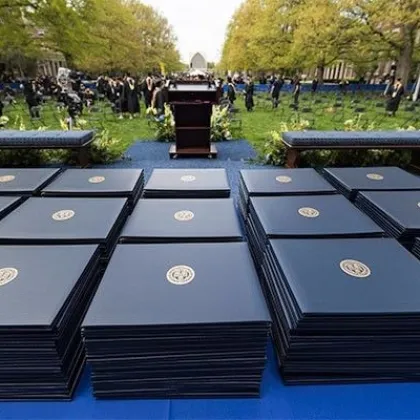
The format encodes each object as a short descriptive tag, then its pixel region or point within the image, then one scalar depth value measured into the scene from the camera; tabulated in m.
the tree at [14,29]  14.38
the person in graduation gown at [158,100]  11.55
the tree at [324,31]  17.59
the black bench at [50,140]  5.29
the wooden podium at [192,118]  7.13
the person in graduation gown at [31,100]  11.78
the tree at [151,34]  32.69
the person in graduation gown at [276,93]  15.56
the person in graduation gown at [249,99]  15.30
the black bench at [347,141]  5.36
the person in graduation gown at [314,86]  24.38
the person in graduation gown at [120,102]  12.50
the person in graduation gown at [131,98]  12.51
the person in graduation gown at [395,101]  13.16
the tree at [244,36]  28.33
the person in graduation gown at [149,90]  13.75
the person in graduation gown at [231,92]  15.80
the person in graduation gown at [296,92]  15.98
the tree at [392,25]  14.74
